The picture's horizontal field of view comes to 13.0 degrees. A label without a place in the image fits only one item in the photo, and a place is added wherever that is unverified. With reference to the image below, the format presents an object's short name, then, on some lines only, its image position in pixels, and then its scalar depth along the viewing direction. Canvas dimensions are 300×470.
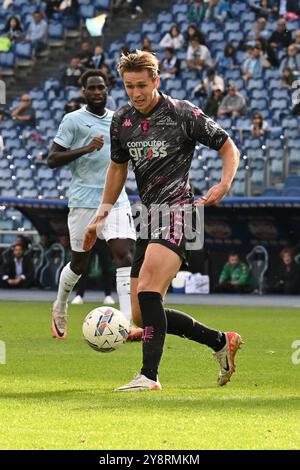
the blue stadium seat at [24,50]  34.81
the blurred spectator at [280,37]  28.50
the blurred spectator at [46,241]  26.70
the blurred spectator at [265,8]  30.28
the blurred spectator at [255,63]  28.38
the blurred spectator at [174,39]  30.84
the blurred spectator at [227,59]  29.09
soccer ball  9.77
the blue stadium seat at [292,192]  24.14
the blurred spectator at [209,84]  27.95
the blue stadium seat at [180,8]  32.53
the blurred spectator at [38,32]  34.47
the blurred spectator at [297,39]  27.41
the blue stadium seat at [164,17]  32.47
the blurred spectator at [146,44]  29.58
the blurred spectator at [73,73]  31.17
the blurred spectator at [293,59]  27.33
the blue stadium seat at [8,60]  34.84
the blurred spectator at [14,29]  34.75
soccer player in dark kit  8.98
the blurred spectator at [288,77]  27.19
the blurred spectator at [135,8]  34.97
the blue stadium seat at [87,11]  35.19
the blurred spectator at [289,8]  29.86
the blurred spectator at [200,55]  29.64
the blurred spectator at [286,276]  24.25
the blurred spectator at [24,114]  30.84
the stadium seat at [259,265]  25.14
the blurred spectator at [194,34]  29.75
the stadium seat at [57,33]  35.09
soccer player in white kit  13.34
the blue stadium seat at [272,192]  24.53
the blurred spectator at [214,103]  27.19
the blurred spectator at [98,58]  30.44
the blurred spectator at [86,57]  30.67
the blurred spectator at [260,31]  29.04
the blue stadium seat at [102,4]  35.41
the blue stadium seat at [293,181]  24.34
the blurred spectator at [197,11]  31.52
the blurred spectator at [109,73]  29.55
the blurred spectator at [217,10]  30.92
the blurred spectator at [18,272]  26.36
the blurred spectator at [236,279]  25.09
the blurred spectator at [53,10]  35.25
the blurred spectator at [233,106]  26.83
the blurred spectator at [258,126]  25.80
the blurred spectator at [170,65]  30.02
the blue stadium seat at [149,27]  32.47
